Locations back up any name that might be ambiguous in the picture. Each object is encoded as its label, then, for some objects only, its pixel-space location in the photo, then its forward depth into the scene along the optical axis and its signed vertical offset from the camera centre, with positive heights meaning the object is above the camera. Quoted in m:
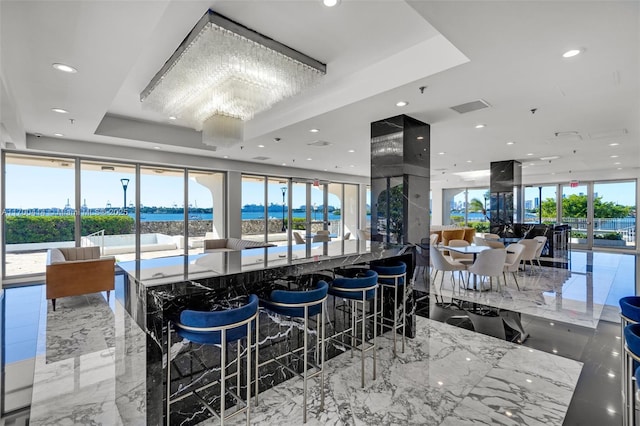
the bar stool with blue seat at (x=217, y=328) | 1.82 -0.74
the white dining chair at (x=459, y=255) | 6.35 -0.97
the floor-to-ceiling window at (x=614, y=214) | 10.59 -0.13
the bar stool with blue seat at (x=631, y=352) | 1.58 -0.76
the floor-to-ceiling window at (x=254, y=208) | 9.14 +0.06
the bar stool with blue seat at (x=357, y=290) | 2.72 -0.73
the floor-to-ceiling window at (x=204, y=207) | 8.10 +0.08
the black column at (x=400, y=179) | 4.37 +0.46
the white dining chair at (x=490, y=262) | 4.91 -0.85
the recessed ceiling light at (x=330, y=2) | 2.40 +1.67
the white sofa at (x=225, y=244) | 6.51 -0.76
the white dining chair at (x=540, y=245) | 6.85 -0.79
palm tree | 14.25 +0.26
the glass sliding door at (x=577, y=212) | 11.44 -0.06
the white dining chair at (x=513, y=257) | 5.77 -0.91
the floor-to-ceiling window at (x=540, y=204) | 12.18 +0.27
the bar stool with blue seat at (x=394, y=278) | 3.23 -0.75
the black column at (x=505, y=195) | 8.53 +0.44
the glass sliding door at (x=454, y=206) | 14.84 +0.22
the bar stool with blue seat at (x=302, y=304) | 2.27 -0.72
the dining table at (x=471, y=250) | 5.31 -0.71
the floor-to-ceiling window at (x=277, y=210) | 9.78 +0.00
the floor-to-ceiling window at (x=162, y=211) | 7.32 -0.03
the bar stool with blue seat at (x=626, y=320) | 1.91 -0.74
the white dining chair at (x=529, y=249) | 6.57 -0.83
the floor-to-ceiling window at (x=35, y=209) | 6.11 +0.01
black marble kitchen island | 1.89 -0.58
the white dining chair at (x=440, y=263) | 5.28 -0.92
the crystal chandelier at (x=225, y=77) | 2.77 +1.46
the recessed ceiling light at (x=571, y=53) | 2.58 +1.36
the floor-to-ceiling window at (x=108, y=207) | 6.70 +0.06
